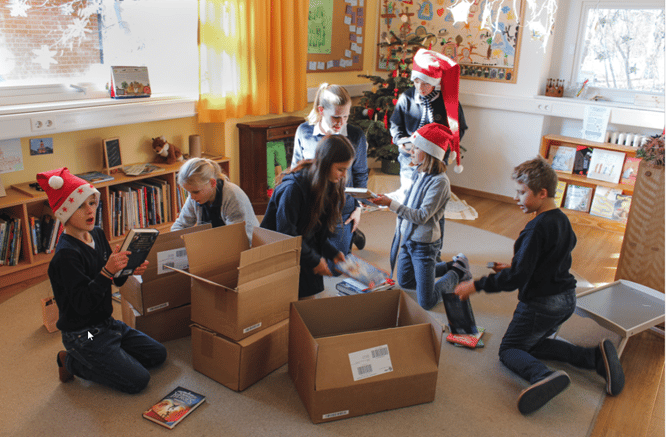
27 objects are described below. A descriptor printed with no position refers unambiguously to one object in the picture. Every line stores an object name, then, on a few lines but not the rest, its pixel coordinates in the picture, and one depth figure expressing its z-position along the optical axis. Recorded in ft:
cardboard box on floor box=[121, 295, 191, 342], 8.57
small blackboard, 11.92
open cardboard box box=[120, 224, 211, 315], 8.21
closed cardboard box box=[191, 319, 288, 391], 7.53
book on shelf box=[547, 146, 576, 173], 15.58
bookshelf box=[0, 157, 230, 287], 10.34
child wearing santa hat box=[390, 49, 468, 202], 12.28
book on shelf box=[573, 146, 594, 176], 15.31
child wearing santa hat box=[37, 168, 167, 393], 7.00
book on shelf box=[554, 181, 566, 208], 15.69
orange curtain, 12.80
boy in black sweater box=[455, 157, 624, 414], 7.77
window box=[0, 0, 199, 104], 10.73
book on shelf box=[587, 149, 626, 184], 14.80
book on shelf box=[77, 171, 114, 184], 11.41
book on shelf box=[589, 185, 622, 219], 15.03
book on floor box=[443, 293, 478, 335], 9.37
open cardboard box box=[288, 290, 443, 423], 6.89
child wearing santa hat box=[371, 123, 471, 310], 9.89
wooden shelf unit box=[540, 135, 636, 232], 14.71
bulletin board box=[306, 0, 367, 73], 15.89
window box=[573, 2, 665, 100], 14.75
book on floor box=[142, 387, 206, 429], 7.07
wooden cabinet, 14.28
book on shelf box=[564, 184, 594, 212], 15.49
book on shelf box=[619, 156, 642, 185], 14.61
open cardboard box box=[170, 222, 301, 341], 7.29
